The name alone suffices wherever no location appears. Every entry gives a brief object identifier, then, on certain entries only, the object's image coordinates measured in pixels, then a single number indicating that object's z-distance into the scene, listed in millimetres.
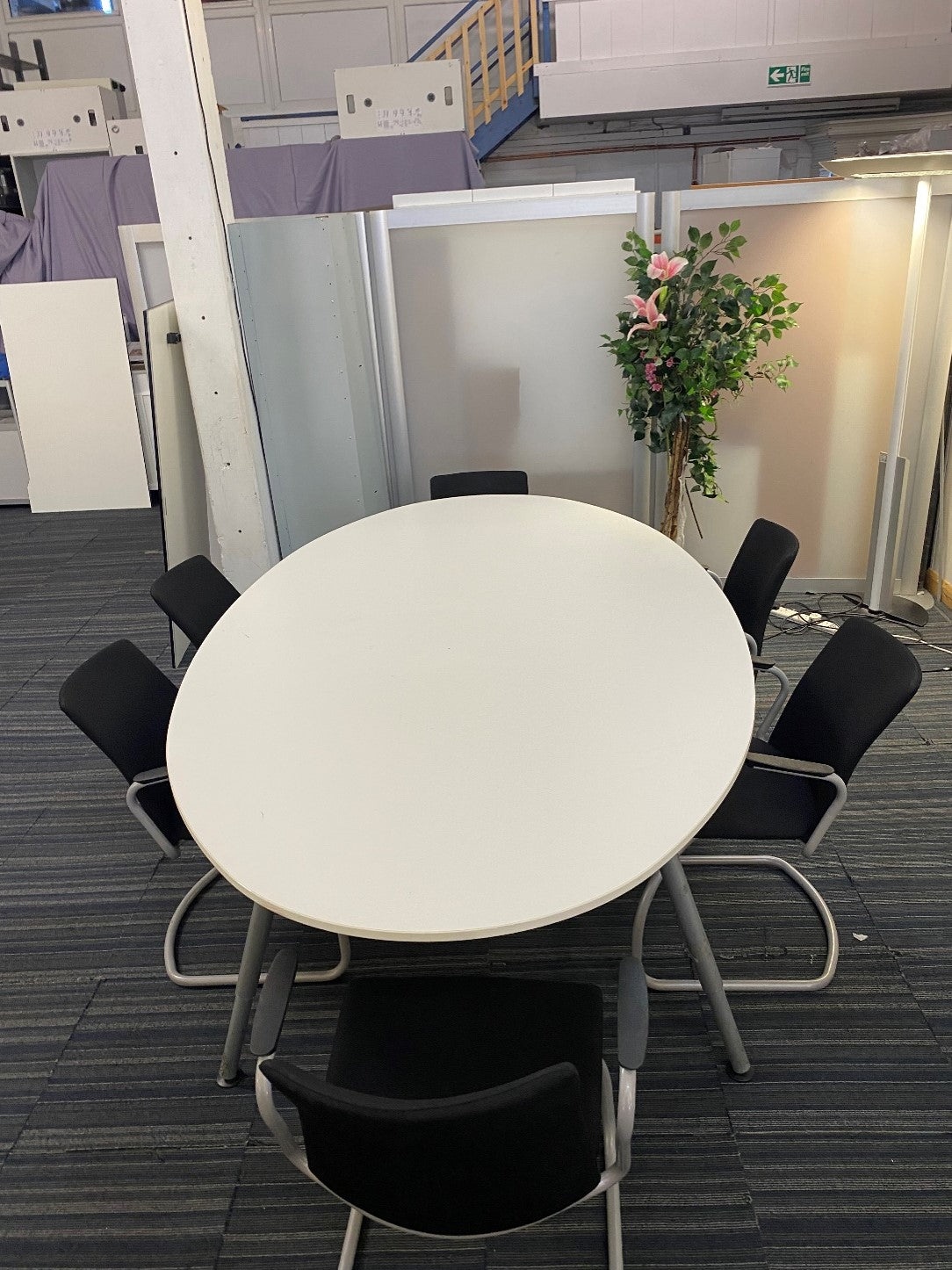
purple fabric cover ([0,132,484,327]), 5996
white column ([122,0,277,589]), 3338
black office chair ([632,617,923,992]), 1959
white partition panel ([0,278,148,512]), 4844
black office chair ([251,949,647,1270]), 1105
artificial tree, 3396
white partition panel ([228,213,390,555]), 3754
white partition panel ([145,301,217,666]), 3537
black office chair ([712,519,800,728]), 2600
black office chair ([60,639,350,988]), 2027
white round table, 1423
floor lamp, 3307
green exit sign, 6688
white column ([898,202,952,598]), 3672
